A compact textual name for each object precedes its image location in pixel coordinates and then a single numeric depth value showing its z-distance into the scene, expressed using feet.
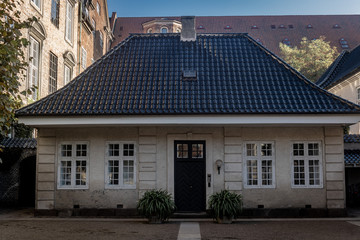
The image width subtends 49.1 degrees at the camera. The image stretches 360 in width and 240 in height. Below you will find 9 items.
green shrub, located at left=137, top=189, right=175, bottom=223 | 41.63
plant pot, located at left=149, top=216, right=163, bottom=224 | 42.10
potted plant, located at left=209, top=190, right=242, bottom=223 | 41.75
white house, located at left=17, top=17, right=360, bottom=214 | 47.44
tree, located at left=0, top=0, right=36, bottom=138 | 23.20
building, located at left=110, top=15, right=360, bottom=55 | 169.48
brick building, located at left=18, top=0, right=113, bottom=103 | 65.77
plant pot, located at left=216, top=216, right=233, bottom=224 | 42.12
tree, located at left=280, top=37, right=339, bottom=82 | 122.42
